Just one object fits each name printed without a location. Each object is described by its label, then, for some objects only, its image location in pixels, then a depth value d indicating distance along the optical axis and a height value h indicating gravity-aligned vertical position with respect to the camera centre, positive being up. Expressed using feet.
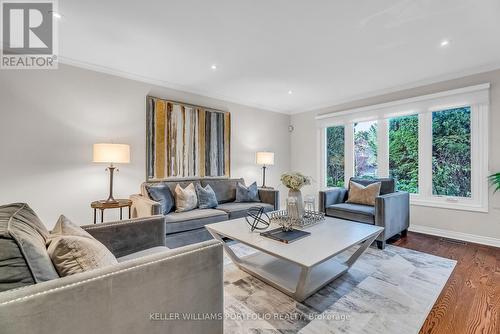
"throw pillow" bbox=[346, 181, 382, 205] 10.94 -1.29
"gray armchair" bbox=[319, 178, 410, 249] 9.32 -1.90
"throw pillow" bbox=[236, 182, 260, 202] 12.29 -1.45
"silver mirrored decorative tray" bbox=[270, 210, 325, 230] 7.18 -1.74
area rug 5.01 -3.42
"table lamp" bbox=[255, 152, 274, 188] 14.58 +0.57
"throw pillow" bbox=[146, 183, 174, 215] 9.45 -1.20
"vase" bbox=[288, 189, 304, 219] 7.67 -1.07
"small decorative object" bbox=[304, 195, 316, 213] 8.39 -1.37
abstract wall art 11.23 +1.45
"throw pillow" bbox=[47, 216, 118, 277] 3.00 -1.20
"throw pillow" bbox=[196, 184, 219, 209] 10.77 -1.48
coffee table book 5.91 -1.84
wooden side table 8.68 -1.44
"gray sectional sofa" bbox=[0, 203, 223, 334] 2.35 -1.48
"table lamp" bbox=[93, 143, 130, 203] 8.66 +0.54
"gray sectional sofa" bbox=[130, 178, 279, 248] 8.59 -1.93
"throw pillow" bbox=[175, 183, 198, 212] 10.05 -1.45
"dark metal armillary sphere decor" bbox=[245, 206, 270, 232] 6.97 -1.81
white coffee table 5.17 -1.93
